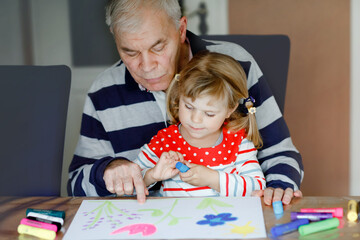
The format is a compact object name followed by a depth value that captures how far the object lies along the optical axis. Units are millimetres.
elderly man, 1489
